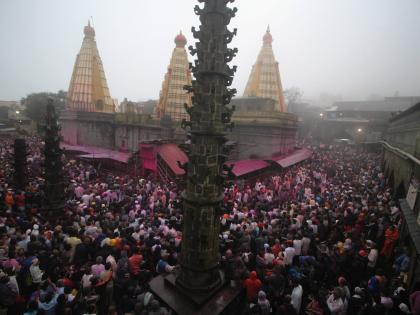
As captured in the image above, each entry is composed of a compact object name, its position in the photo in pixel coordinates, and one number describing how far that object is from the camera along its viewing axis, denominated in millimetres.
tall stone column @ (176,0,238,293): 4348
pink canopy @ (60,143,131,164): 19203
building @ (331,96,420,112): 54875
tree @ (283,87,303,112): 67738
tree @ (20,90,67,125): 44859
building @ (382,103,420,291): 6369
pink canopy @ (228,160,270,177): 16534
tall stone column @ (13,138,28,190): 12484
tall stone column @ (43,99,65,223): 9719
